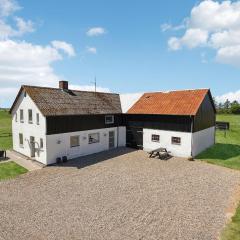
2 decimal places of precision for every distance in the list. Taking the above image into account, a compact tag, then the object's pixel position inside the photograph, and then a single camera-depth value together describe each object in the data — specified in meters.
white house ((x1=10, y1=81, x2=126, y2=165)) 22.25
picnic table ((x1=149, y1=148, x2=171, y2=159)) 24.72
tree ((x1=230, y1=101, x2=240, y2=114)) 83.56
